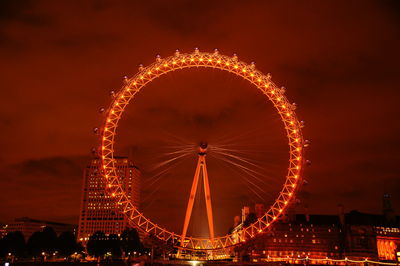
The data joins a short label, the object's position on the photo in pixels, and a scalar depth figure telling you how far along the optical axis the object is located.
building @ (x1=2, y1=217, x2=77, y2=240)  186.75
